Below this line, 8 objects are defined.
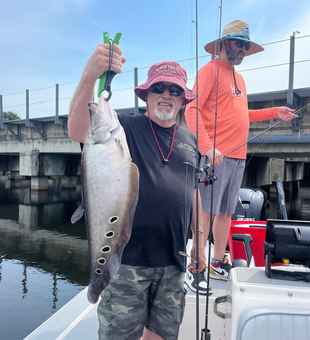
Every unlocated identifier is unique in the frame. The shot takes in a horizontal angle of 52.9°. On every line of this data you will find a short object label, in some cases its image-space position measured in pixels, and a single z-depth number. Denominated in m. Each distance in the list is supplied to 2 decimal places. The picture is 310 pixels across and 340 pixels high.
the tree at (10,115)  42.64
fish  1.28
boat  1.36
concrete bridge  10.23
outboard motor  5.54
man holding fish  1.29
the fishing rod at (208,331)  1.68
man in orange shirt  2.72
